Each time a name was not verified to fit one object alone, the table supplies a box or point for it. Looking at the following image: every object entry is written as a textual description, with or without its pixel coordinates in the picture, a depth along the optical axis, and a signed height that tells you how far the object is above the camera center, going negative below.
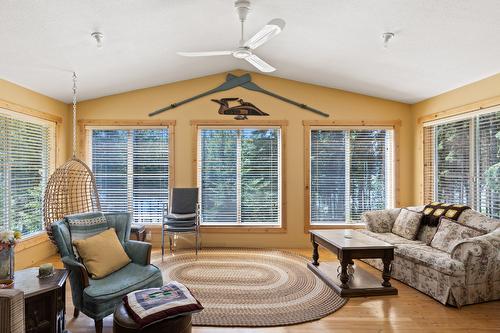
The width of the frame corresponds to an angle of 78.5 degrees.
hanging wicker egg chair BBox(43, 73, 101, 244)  3.67 -0.28
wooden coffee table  3.26 -1.03
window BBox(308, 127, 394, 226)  5.39 -0.08
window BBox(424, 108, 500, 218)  3.79 +0.14
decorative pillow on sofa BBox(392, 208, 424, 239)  4.14 -0.74
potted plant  2.18 -0.61
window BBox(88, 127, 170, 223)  5.36 +0.02
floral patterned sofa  3.00 -1.00
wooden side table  2.03 -0.90
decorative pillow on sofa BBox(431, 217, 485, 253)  3.40 -0.72
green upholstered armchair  2.34 -0.93
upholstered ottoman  1.94 -1.00
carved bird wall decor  5.29 +1.06
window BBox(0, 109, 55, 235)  3.94 +0.05
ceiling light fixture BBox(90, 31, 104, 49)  3.11 +1.38
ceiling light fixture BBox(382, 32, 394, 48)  3.20 +1.42
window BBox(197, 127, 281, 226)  5.35 -0.08
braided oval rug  2.83 -1.33
